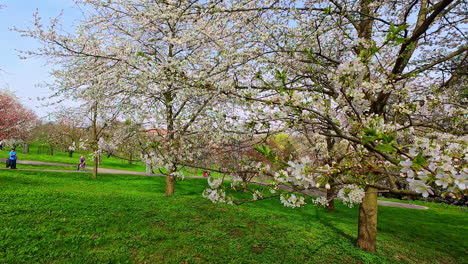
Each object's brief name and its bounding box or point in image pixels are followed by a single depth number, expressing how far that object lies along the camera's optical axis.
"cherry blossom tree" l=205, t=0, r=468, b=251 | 1.59
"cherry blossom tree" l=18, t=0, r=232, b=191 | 6.55
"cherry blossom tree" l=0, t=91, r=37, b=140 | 12.44
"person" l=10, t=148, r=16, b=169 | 16.47
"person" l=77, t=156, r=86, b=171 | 20.89
